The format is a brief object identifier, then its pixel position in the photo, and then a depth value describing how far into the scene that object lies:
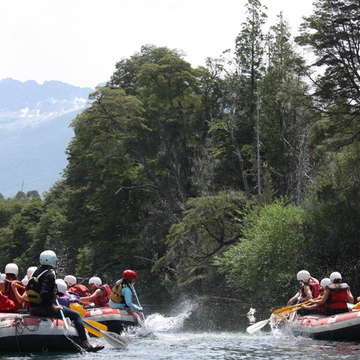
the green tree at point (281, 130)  41.53
